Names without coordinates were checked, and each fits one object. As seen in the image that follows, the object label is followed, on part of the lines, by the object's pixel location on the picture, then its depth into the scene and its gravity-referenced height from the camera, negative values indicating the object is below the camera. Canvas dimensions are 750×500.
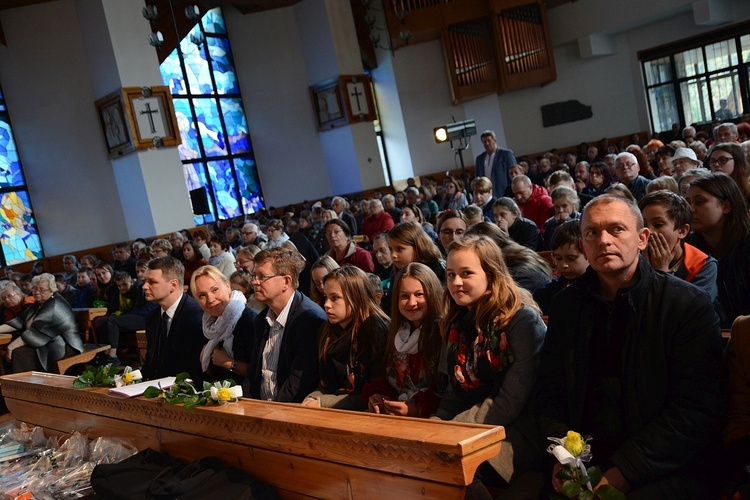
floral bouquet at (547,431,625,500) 1.78 -0.89
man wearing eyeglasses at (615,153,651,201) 6.00 -0.43
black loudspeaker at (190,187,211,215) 10.95 +0.12
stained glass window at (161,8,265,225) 13.98 +1.74
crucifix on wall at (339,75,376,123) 13.93 +1.60
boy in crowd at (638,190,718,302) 2.84 -0.51
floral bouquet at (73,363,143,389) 3.48 -0.76
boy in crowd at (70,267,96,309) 8.76 -0.75
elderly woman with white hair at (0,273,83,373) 6.51 -0.92
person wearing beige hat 5.68 -0.41
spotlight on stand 9.38 +0.36
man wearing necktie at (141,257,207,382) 4.13 -0.67
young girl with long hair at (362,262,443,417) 2.77 -0.74
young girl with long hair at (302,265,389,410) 3.10 -0.71
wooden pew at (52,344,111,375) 6.61 -1.19
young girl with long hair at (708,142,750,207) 4.28 -0.38
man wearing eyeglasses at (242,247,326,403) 3.32 -0.71
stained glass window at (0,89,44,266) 11.98 +0.62
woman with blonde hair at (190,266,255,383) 3.89 -0.69
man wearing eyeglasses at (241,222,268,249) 8.60 -0.44
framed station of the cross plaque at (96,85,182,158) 10.89 +1.63
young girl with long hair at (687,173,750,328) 2.86 -0.57
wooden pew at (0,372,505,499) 1.85 -0.83
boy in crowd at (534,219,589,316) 3.34 -0.56
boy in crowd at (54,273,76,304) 8.87 -0.69
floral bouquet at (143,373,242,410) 2.74 -0.75
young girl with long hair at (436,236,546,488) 2.36 -0.69
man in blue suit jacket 8.91 -0.19
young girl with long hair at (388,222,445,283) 4.18 -0.49
